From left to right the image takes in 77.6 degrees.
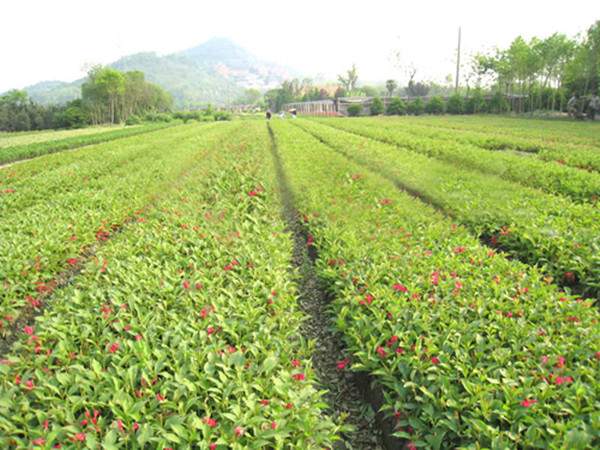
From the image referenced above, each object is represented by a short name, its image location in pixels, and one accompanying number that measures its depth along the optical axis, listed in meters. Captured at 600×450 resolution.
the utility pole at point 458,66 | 56.41
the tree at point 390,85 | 97.94
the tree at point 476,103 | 57.16
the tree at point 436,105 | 59.34
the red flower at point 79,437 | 2.32
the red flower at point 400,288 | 4.03
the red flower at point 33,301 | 5.05
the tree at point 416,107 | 61.66
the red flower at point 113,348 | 3.16
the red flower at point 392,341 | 3.30
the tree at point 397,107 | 62.47
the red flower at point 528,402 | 2.52
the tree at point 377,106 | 64.56
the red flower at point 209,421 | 2.47
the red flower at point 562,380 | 2.72
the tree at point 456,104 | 58.56
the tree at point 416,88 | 91.88
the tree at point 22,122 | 65.19
